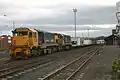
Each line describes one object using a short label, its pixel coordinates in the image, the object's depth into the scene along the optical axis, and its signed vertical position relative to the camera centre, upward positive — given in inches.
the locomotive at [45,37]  1580.2 +36.1
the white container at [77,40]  3718.5 +38.6
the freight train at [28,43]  1316.4 +0.0
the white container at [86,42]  4531.0 +15.0
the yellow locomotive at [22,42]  1312.7 +4.8
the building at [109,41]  5309.1 +37.7
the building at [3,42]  2563.0 +9.8
